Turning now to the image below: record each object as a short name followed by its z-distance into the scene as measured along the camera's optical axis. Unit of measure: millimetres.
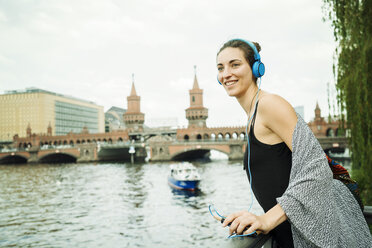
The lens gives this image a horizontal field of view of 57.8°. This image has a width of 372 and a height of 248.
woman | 1408
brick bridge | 51094
